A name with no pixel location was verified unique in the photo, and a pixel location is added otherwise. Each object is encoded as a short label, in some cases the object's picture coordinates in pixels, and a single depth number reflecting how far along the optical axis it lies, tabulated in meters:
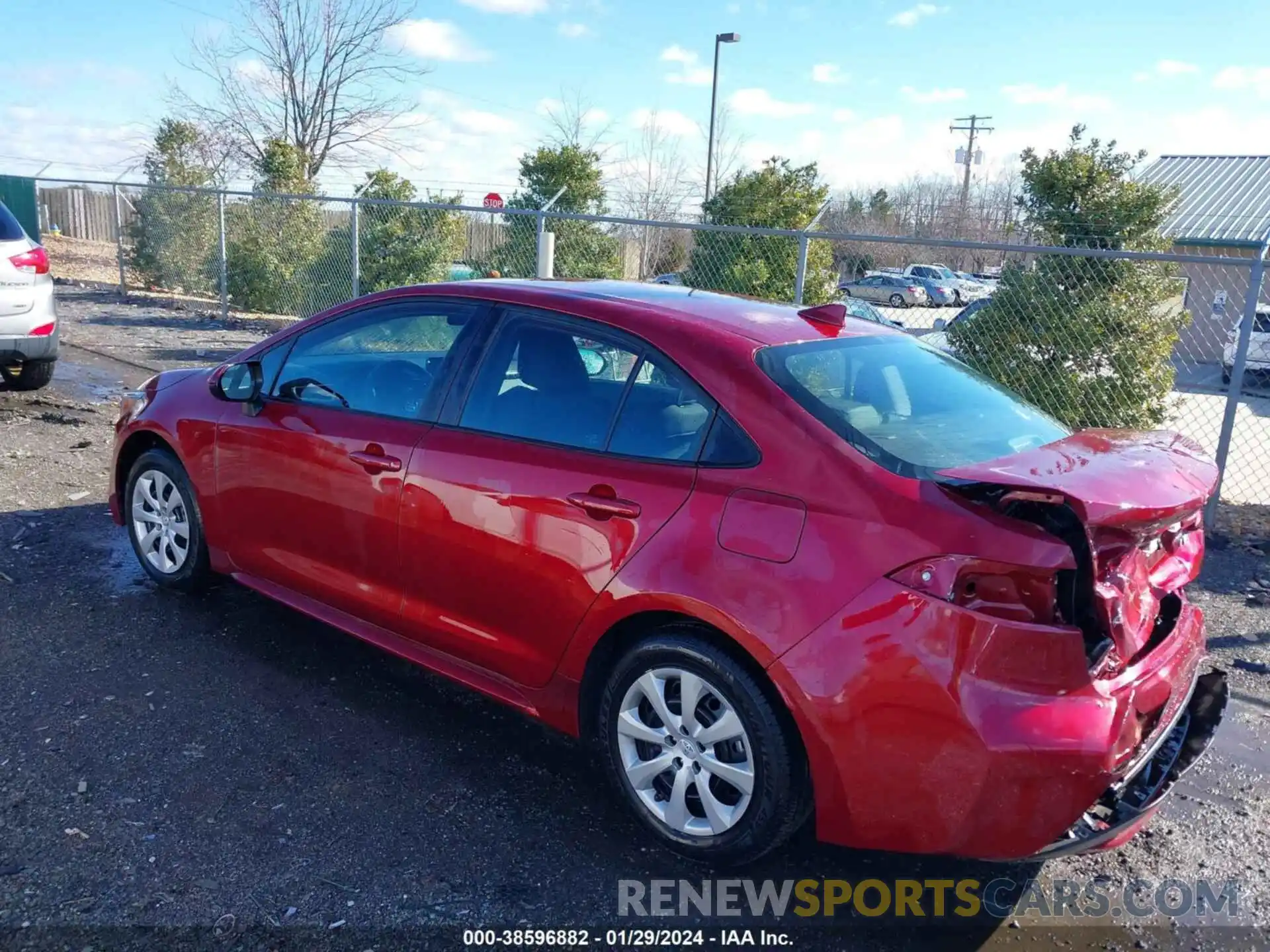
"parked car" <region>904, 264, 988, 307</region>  29.59
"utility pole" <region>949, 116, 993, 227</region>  52.09
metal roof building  23.08
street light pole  22.00
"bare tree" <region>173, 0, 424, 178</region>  24.08
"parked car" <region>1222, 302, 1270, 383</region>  12.67
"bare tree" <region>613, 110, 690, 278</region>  11.60
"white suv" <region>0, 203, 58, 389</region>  7.95
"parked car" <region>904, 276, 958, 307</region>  24.66
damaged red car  2.40
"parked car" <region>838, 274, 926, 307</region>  22.83
